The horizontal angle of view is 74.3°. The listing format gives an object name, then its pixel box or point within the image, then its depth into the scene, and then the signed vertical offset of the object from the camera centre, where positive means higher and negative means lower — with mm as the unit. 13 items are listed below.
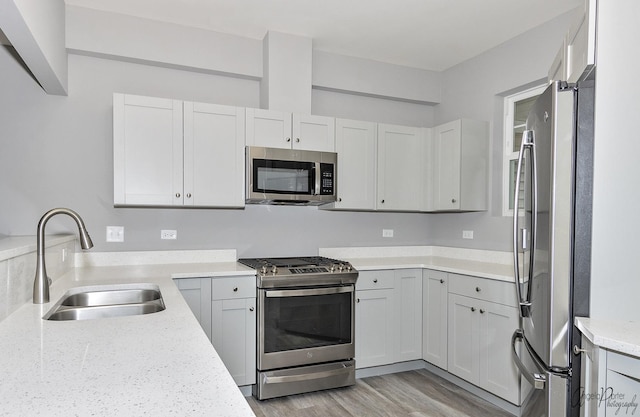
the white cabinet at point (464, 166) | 3578 +320
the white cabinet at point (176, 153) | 2895 +334
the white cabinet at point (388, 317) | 3336 -933
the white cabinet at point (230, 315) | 2848 -789
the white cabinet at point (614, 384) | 1413 -619
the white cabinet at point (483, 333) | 2768 -926
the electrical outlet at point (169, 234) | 3289 -270
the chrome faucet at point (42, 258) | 1747 -251
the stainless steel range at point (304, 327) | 2959 -918
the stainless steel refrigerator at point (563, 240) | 1680 -147
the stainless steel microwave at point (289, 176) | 3167 +194
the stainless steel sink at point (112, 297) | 2135 -511
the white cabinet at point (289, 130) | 3234 +558
